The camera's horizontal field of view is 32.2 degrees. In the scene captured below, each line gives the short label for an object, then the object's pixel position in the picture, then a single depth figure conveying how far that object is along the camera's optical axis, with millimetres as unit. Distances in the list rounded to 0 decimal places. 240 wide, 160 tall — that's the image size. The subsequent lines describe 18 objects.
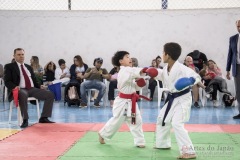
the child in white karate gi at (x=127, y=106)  4715
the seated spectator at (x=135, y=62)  10453
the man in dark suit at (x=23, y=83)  6723
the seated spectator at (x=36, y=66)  10828
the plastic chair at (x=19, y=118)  6648
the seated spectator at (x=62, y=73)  10773
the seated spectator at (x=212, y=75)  9609
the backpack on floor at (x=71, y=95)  9766
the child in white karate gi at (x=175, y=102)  4059
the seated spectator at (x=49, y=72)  11078
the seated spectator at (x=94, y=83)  9555
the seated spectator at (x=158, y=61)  11141
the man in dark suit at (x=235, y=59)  7173
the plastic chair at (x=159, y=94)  9509
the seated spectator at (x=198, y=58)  11031
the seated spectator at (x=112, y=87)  9797
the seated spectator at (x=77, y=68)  10516
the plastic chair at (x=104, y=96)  10023
